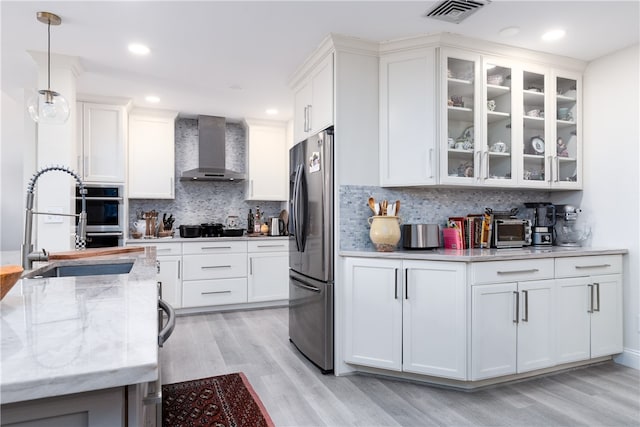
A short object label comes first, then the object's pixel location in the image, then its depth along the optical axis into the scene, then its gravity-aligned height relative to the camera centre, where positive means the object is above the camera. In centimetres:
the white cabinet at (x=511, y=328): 241 -73
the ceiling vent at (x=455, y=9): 234 +133
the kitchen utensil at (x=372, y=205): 286 +9
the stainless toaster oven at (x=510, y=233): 311 -13
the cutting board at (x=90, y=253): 214 -22
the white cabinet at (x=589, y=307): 270 -66
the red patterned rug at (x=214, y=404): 211 -113
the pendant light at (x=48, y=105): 237 +70
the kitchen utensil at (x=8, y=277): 91 -15
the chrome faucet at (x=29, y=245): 173 -13
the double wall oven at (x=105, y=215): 404 +1
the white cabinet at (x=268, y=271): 466 -67
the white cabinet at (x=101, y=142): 399 +79
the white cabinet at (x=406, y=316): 242 -66
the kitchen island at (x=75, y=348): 54 -23
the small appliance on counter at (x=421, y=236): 287 -14
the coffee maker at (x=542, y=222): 330 -4
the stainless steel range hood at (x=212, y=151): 480 +84
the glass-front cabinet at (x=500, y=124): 302 +76
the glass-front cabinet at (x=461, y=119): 284 +75
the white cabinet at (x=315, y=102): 289 +96
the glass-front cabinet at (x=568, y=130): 327 +77
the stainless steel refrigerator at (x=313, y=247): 277 -24
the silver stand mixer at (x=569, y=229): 327 -10
